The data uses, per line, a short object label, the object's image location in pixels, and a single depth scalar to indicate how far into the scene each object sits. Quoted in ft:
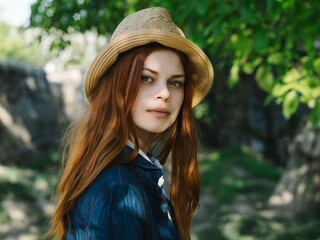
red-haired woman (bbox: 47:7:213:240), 3.56
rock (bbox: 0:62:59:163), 23.53
